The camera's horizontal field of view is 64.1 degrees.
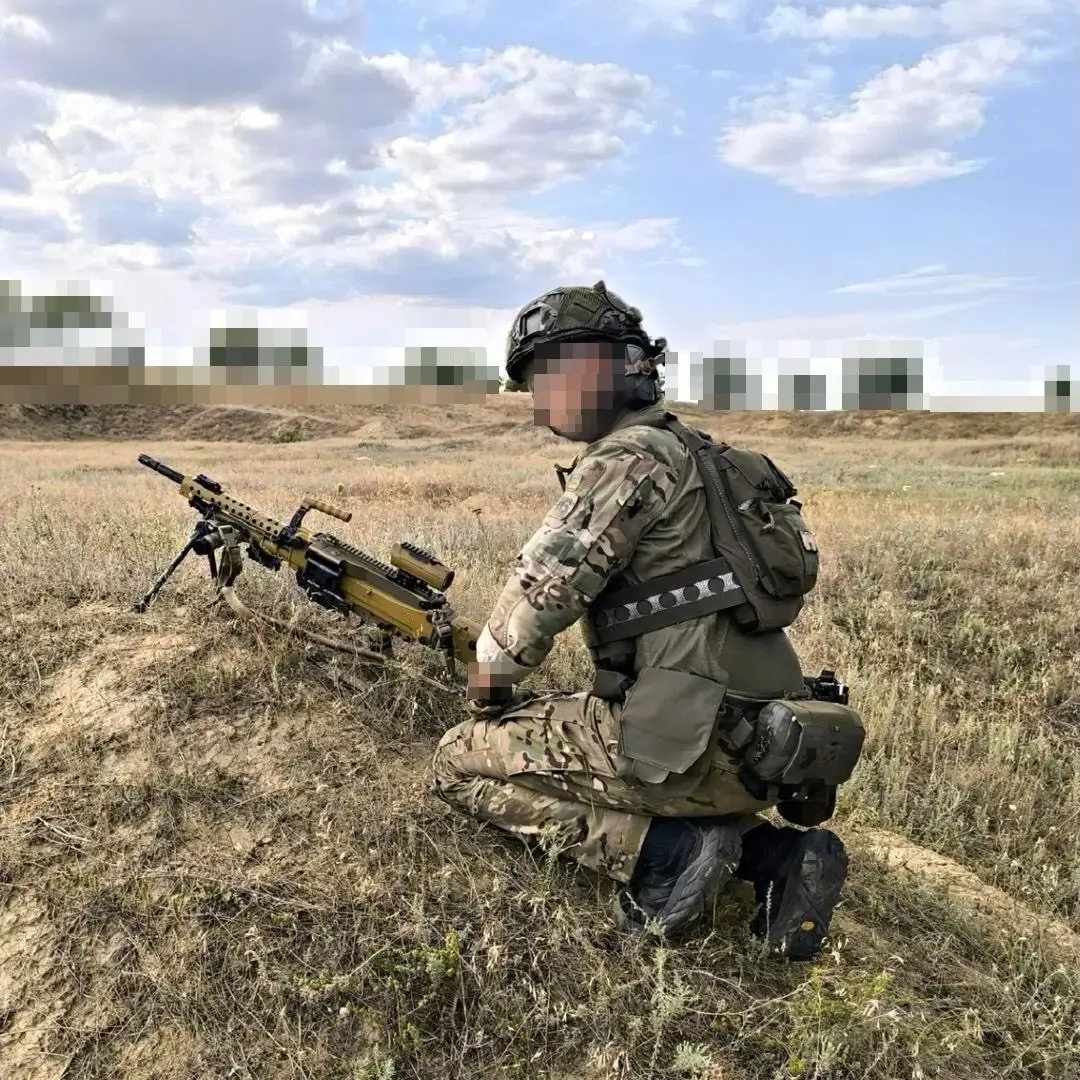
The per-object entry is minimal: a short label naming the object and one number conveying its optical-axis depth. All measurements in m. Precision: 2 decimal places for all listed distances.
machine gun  3.67
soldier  2.76
